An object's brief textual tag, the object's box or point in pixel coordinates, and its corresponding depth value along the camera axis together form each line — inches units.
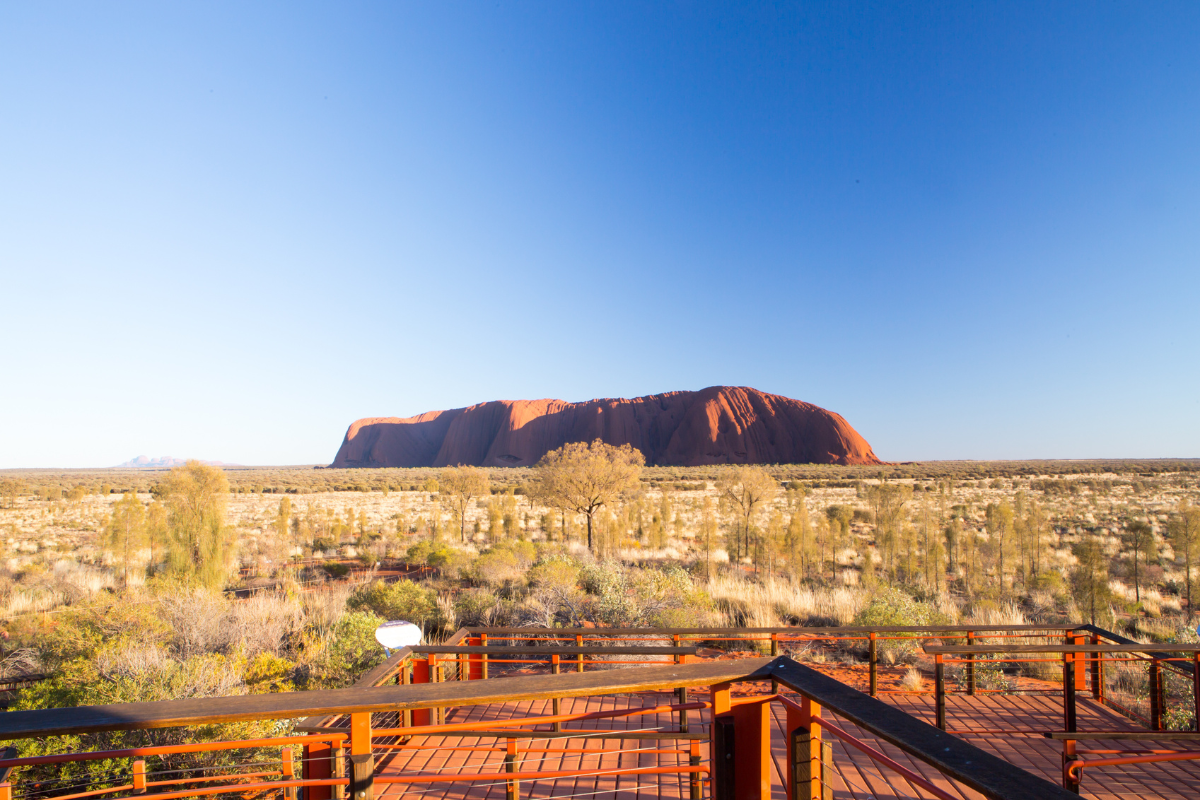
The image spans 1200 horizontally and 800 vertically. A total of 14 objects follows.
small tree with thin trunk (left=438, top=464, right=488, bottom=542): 985.5
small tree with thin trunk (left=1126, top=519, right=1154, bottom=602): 521.7
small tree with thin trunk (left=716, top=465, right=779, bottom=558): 783.1
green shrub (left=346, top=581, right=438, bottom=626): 410.0
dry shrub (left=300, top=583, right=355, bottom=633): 370.8
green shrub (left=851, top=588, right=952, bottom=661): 348.5
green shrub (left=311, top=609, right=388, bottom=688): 291.7
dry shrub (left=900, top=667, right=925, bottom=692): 285.7
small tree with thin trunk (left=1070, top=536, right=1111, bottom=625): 450.9
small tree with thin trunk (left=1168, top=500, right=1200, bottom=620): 504.7
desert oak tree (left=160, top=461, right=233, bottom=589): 486.9
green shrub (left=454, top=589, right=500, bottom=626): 408.5
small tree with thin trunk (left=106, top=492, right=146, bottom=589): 587.2
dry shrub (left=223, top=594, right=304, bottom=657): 315.6
